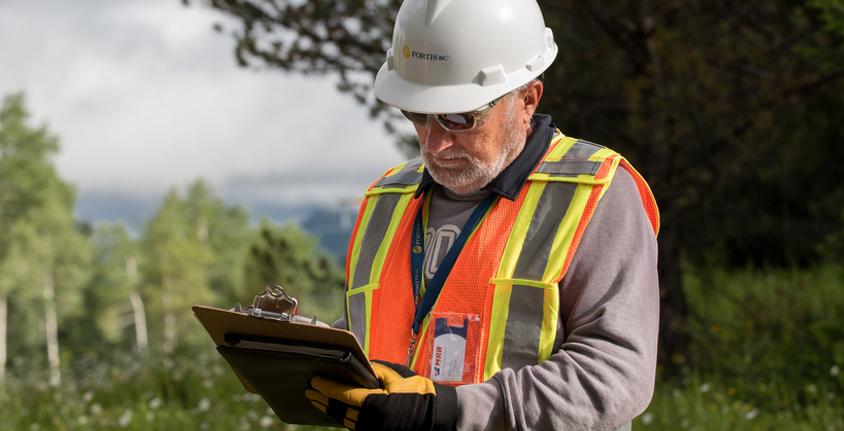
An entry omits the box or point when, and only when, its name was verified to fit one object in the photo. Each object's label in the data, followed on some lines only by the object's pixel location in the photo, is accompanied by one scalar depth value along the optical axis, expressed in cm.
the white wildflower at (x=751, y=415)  561
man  222
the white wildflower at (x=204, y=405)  696
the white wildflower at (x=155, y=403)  703
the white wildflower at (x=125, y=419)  672
